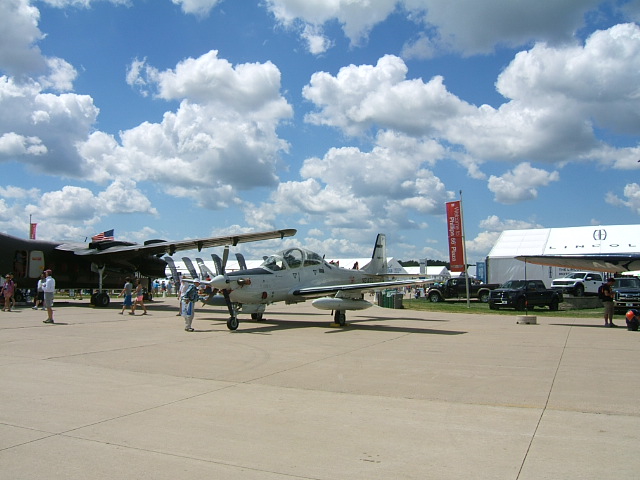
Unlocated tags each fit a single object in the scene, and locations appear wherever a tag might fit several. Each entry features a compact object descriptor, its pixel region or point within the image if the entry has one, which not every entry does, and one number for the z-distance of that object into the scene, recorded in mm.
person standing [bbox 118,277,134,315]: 21609
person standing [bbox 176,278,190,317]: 17739
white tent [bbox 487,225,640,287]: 41844
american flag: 35328
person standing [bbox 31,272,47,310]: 22234
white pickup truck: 34938
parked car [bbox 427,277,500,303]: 35406
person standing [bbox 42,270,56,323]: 15977
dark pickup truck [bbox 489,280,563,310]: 26016
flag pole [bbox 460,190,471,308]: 29447
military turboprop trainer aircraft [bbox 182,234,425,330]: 14820
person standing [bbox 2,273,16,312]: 20859
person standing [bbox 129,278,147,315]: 20275
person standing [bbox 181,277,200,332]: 14383
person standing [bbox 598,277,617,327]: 16406
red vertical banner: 29844
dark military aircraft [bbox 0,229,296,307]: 23297
